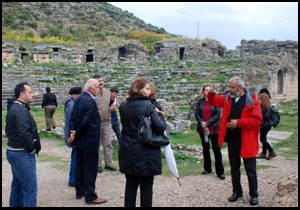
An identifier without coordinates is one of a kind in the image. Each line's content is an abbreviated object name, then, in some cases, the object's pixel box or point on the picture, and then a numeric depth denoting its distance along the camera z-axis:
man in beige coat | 6.32
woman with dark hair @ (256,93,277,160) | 7.62
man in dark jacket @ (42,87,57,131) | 11.51
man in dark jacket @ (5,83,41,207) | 4.13
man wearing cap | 5.84
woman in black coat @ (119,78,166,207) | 3.85
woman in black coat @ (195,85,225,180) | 6.11
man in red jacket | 4.74
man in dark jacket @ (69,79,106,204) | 4.93
